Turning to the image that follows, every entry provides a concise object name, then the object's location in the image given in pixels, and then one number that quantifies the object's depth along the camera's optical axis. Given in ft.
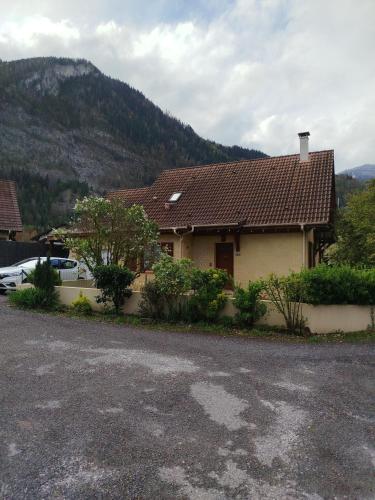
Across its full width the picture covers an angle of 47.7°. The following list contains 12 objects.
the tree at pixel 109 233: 43.73
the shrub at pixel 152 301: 38.52
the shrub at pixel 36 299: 42.75
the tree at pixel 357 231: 47.14
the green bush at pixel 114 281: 39.63
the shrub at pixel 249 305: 34.91
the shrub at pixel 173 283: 37.06
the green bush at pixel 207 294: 36.09
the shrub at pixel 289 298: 33.91
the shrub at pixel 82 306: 41.45
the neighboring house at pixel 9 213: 79.32
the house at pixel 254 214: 52.90
